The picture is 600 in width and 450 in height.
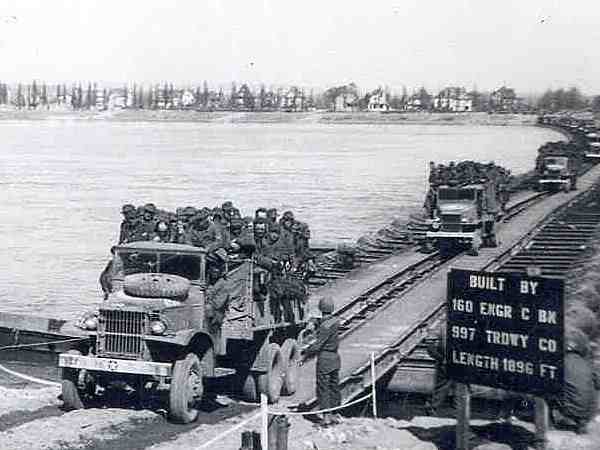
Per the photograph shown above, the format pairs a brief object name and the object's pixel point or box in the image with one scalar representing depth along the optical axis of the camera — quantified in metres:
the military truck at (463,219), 27.67
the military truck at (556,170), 44.75
